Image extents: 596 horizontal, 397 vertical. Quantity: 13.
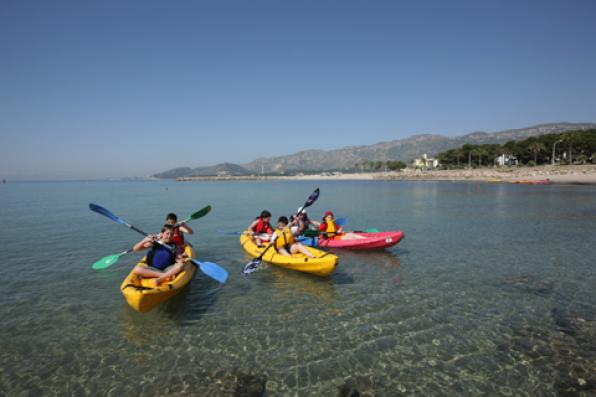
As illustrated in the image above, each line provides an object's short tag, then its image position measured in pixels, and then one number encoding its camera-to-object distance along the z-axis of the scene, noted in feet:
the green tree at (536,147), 260.62
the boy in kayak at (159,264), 24.48
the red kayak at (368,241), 40.81
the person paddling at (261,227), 40.88
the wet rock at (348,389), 15.51
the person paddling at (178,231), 29.91
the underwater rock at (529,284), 27.12
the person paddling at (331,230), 43.23
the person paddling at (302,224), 39.44
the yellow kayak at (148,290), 21.31
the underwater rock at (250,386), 15.62
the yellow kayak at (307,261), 29.37
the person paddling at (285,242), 33.30
